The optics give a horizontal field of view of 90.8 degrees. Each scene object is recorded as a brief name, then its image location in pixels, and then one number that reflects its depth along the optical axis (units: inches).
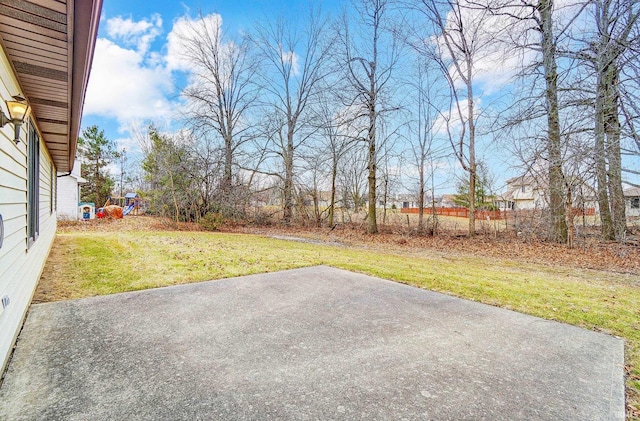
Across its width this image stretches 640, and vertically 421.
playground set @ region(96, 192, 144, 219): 662.5
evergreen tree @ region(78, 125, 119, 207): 859.4
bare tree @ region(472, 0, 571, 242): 297.9
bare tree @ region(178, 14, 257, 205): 657.0
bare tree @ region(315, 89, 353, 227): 536.1
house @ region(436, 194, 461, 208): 1044.5
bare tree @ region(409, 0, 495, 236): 442.3
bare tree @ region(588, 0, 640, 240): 235.5
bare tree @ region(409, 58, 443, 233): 537.3
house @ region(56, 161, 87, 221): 584.4
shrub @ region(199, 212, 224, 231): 555.8
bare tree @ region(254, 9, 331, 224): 651.1
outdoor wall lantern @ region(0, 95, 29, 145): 105.6
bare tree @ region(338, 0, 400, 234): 509.4
